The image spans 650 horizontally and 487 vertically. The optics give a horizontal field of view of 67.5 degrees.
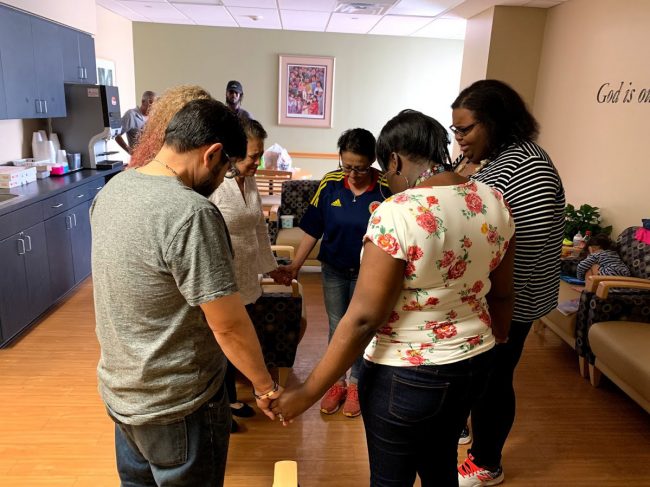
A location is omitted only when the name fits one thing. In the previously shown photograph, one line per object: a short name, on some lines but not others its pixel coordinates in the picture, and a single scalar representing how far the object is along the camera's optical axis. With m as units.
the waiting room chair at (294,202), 4.41
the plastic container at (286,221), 4.46
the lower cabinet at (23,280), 3.04
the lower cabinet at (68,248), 3.63
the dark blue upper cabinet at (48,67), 4.07
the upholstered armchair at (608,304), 2.78
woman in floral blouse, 1.03
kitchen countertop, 3.14
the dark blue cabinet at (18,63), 3.60
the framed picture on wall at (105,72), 6.19
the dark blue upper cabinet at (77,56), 4.55
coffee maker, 4.66
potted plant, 3.91
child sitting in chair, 3.20
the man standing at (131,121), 5.69
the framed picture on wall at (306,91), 7.48
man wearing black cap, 4.96
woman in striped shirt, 1.50
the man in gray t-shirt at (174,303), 1.00
